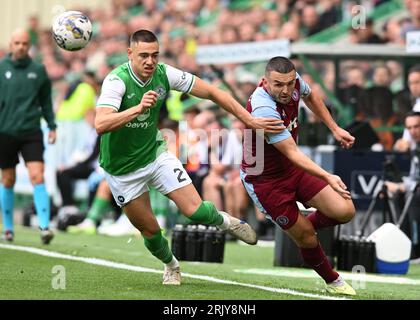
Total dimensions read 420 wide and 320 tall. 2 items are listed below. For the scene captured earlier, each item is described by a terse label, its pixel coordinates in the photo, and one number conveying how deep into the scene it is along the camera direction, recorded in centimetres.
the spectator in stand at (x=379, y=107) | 1666
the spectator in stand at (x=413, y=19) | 1681
